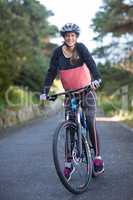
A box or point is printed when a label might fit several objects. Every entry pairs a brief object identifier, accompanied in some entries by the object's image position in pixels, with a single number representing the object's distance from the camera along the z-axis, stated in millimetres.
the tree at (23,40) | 27339
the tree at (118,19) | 30509
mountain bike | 7816
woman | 8157
